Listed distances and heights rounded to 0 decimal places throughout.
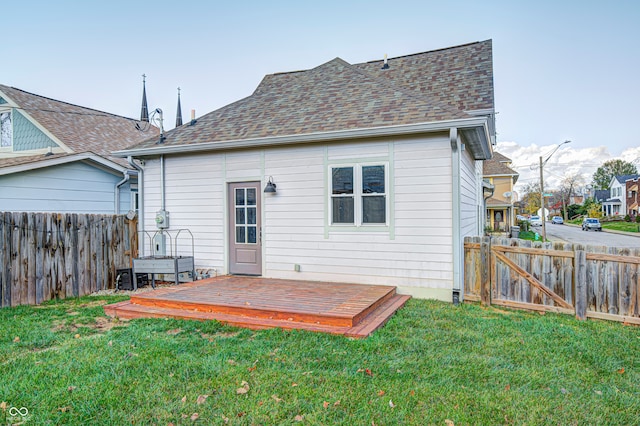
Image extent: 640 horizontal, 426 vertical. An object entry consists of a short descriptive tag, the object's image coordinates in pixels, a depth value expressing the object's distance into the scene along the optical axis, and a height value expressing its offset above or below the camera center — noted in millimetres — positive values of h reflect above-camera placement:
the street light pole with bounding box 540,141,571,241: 18122 +1432
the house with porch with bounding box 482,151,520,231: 27844 +1925
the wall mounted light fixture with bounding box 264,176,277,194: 7266 +440
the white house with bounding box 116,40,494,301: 6328 +529
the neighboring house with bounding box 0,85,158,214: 8758 +1318
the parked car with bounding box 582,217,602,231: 37406 -1807
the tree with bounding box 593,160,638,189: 68312 +6339
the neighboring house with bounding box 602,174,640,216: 52844 +1070
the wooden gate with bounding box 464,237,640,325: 5273 -1055
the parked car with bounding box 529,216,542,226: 50438 -2006
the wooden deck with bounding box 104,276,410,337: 4703 -1319
